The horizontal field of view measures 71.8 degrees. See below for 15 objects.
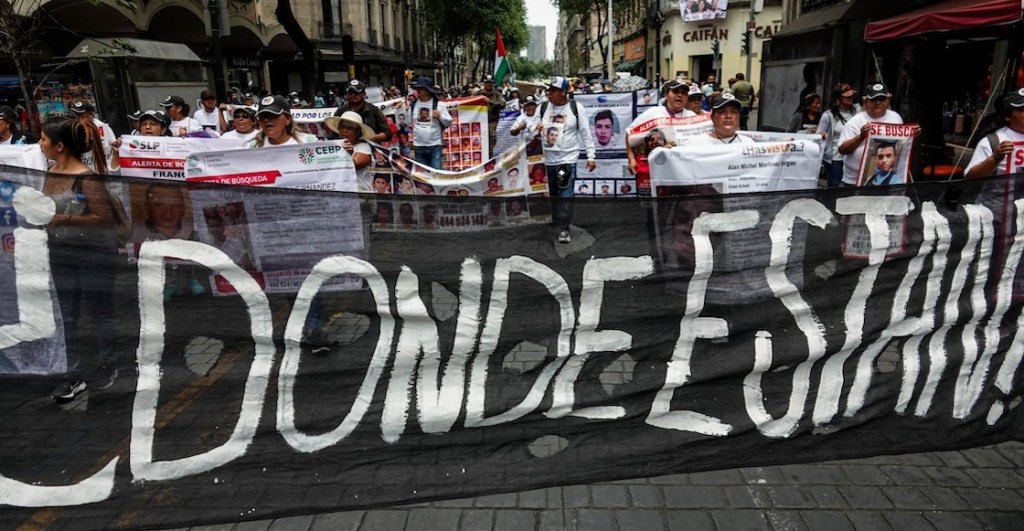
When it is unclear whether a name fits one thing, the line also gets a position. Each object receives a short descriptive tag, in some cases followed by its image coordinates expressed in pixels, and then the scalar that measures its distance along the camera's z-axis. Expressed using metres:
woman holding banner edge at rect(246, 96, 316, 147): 5.20
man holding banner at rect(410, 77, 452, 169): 9.84
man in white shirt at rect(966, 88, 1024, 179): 4.52
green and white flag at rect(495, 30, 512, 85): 20.97
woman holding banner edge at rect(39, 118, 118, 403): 2.96
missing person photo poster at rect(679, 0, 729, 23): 40.56
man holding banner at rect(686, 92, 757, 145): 4.96
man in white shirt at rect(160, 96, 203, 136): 9.13
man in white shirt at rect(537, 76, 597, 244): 7.95
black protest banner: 2.98
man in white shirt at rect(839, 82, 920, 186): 6.02
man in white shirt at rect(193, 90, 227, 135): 11.11
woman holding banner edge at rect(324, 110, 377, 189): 5.45
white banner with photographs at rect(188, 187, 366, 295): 3.04
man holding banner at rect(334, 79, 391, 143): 8.08
